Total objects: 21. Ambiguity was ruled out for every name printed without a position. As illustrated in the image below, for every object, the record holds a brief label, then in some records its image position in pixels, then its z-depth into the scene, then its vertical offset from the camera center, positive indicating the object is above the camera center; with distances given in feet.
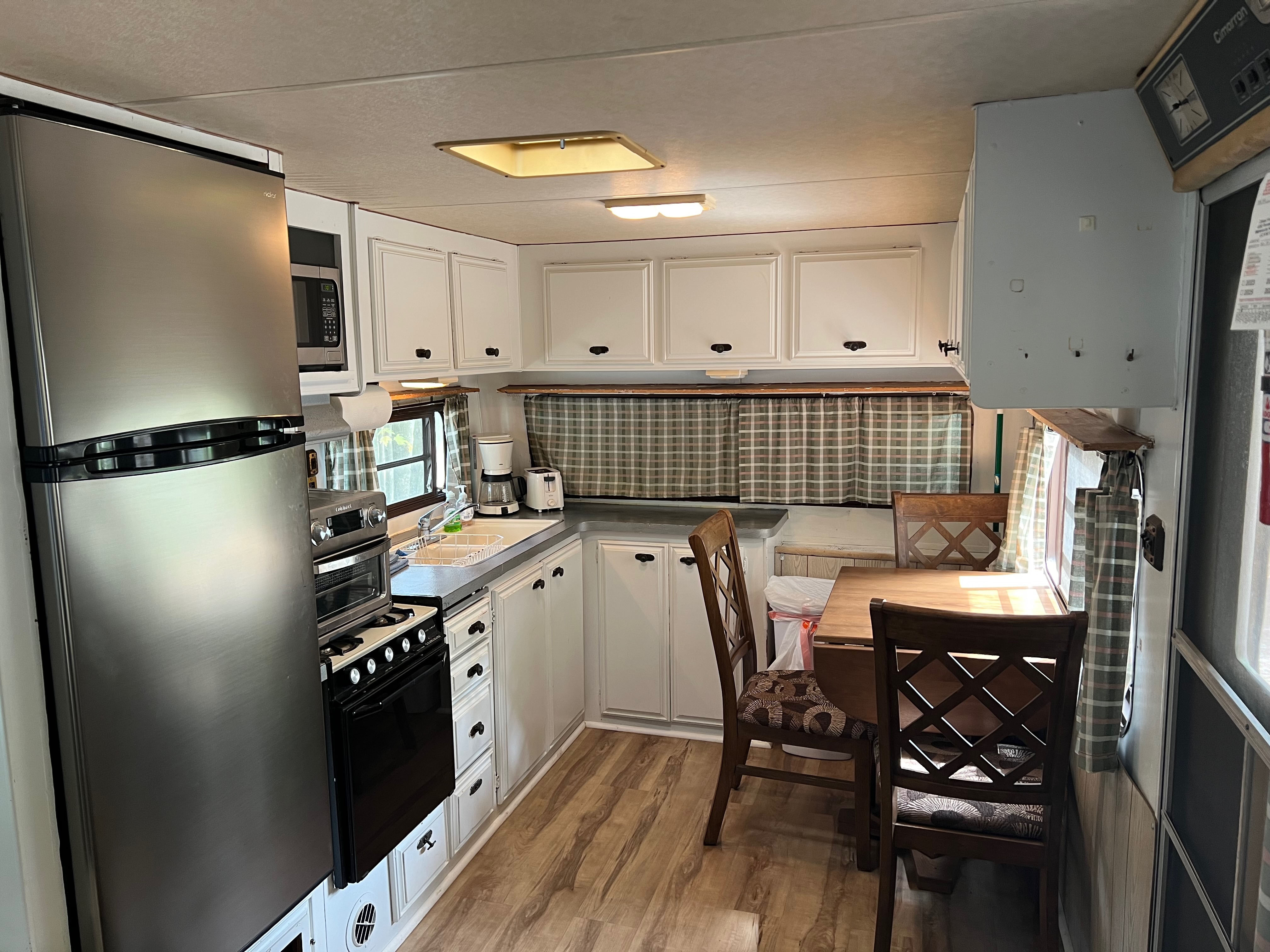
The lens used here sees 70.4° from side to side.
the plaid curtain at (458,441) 13.33 -1.21
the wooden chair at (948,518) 11.79 -2.15
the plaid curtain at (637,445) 13.93 -1.36
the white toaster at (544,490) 13.83 -1.99
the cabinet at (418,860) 8.73 -5.00
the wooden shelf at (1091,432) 6.09 -0.60
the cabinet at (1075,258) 5.52 +0.58
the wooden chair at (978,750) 7.13 -3.37
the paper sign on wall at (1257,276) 3.76 +0.31
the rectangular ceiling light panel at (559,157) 7.38 +1.72
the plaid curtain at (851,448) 12.78 -1.36
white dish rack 11.18 -2.45
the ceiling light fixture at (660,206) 9.34 +1.60
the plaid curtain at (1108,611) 6.28 -1.82
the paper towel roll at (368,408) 9.09 -0.47
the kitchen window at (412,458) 12.16 -1.34
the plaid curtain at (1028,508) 10.40 -1.84
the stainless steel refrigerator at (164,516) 4.93 -0.92
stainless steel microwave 8.46 +0.60
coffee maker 13.79 -1.75
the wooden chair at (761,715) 9.62 -3.92
